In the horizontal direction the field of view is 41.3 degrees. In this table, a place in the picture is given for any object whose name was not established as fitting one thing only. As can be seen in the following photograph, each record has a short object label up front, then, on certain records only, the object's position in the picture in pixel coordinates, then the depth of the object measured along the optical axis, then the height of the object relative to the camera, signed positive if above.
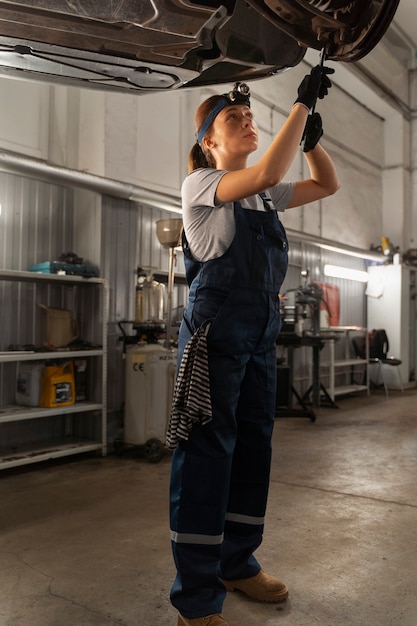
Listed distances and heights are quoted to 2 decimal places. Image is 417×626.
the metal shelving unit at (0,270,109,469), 3.62 -0.58
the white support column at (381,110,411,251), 9.27 +2.53
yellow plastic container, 3.89 -0.43
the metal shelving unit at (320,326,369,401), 7.17 -0.48
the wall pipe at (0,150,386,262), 3.66 +1.08
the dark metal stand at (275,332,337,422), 5.81 -0.45
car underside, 1.51 +0.86
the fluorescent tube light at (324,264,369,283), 7.84 +0.84
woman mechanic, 1.60 -0.04
